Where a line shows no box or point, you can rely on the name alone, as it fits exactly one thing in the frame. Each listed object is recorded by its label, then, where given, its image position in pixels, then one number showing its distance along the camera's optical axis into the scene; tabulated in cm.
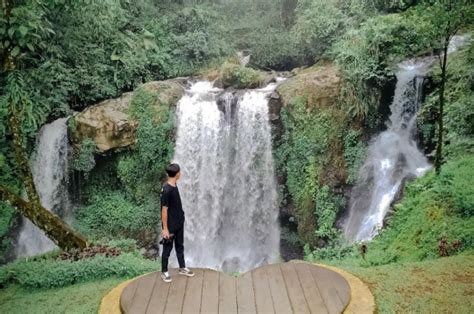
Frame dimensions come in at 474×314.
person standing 616
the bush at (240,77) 1570
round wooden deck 551
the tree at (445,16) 774
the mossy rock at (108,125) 1447
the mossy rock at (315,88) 1396
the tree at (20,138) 832
